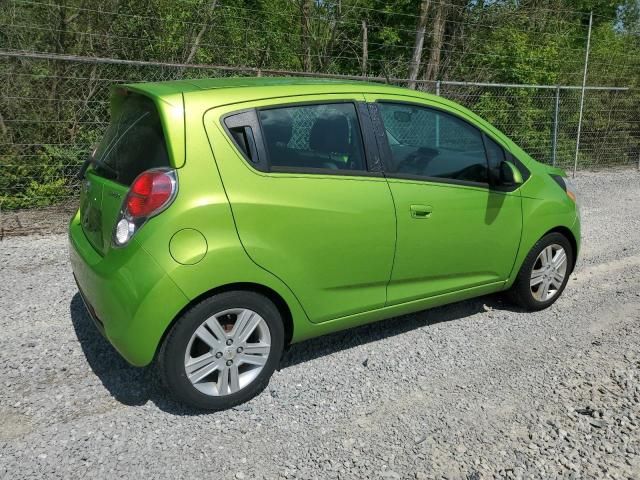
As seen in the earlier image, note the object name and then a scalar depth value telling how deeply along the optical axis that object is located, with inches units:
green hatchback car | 106.5
